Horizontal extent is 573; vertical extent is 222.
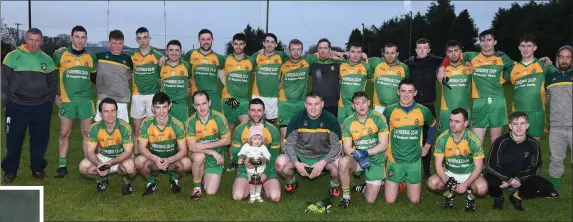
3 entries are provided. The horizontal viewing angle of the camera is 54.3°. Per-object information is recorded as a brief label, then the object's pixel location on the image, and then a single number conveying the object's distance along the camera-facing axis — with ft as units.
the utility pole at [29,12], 101.60
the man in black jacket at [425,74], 25.50
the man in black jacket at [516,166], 21.01
